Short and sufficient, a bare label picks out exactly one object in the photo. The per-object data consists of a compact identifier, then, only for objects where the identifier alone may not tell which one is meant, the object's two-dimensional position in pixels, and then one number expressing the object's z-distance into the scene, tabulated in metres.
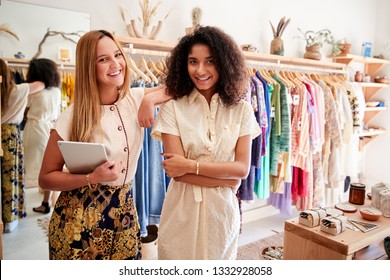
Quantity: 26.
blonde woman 0.86
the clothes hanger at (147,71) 1.60
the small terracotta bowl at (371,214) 1.22
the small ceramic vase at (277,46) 2.30
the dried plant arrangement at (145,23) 1.69
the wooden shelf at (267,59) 1.62
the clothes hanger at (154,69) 1.66
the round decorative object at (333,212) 1.18
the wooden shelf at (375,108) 2.52
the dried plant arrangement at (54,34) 1.43
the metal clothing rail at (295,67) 2.16
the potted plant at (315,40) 2.52
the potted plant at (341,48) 2.73
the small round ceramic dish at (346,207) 1.31
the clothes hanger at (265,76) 2.03
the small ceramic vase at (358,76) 2.78
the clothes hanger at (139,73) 1.55
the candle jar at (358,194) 1.41
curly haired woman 0.95
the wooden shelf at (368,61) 2.67
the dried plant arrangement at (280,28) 2.31
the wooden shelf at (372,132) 2.23
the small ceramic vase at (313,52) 2.52
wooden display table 1.04
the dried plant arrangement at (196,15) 1.90
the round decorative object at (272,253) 1.78
